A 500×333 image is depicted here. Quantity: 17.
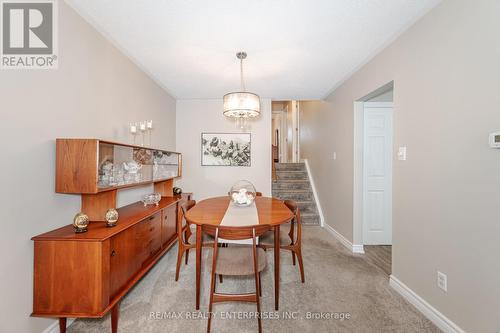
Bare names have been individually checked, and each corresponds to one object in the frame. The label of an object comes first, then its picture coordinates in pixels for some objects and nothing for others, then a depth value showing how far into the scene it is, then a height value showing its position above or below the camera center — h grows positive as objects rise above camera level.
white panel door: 3.12 +0.10
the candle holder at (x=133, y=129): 2.44 +0.41
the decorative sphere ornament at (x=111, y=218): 1.67 -0.41
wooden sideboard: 1.40 -0.64
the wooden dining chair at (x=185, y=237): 2.11 -0.78
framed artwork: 4.17 +0.32
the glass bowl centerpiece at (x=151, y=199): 2.59 -0.42
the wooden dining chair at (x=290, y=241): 2.14 -0.79
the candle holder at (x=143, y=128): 2.56 +0.46
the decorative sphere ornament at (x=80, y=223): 1.50 -0.41
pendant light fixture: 2.36 +0.68
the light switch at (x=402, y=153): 2.05 +0.12
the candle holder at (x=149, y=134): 3.10 +0.45
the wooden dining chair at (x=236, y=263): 1.56 -0.77
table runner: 1.69 -0.45
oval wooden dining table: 1.75 -0.45
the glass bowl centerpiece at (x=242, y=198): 2.37 -0.36
